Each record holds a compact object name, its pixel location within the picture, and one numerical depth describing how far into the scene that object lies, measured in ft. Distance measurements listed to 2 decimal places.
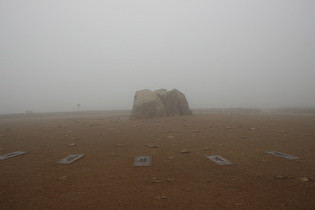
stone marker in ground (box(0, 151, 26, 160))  17.40
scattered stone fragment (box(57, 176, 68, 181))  12.30
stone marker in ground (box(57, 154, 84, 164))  15.81
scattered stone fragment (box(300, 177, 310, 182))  11.76
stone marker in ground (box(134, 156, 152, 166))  15.16
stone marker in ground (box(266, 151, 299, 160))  16.20
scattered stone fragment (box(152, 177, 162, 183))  11.96
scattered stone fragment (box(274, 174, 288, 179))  12.28
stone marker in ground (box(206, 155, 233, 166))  15.11
